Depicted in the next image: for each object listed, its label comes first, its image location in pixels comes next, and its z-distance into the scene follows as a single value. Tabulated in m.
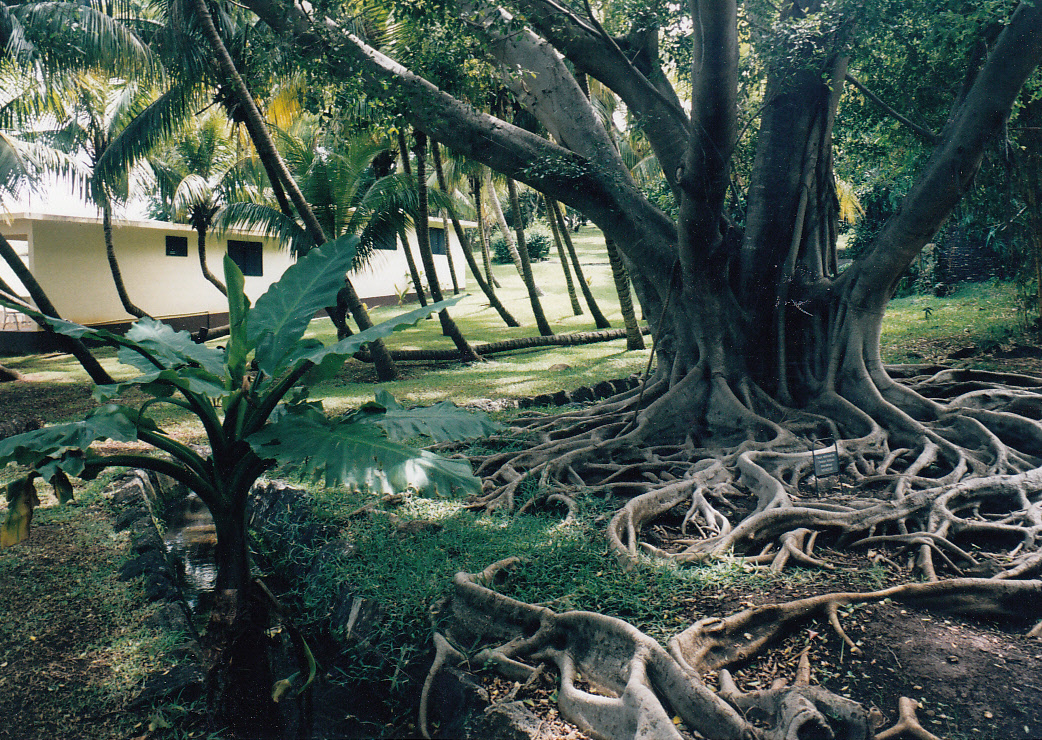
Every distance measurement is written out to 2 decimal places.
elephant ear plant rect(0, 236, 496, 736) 3.46
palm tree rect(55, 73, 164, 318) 15.21
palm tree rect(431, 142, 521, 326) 14.73
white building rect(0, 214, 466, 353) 17.48
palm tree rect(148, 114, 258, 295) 17.25
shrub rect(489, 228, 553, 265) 38.11
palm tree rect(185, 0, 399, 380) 9.73
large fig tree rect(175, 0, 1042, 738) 4.87
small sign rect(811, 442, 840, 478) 4.61
